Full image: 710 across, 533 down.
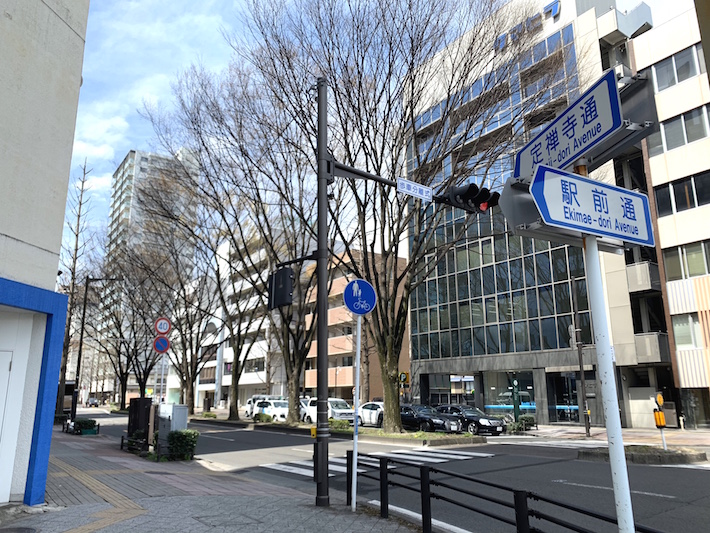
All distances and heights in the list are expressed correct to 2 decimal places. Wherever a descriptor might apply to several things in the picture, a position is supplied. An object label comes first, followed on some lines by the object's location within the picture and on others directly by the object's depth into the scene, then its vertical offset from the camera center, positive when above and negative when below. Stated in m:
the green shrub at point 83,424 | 22.77 -1.46
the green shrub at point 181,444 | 14.16 -1.46
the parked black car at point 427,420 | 25.94 -1.70
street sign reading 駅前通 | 3.07 +1.09
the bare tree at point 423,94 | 15.97 +9.37
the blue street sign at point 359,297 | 7.97 +1.35
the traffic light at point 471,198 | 8.62 +3.06
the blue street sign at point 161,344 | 12.77 +1.08
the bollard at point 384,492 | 7.29 -1.45
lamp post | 29.31 +0.04
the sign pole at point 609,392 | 2.94 -0.05
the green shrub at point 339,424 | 24.48 -1.84
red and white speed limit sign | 13.20 +1.56
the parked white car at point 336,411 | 30.69 -1.41
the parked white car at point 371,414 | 29.95 -1.60
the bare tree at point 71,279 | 29.92 +6.65
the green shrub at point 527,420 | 28.15 -1.94
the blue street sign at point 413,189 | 9.40 +3.55
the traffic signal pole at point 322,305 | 8.07 +1.37
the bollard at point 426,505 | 6.29 -1.42
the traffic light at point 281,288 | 9.45 +1.79
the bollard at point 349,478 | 8.20 -1.43
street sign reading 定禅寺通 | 3.23 +1.70
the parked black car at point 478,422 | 26.28 -1.85
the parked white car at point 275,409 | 34.34 -1.40
